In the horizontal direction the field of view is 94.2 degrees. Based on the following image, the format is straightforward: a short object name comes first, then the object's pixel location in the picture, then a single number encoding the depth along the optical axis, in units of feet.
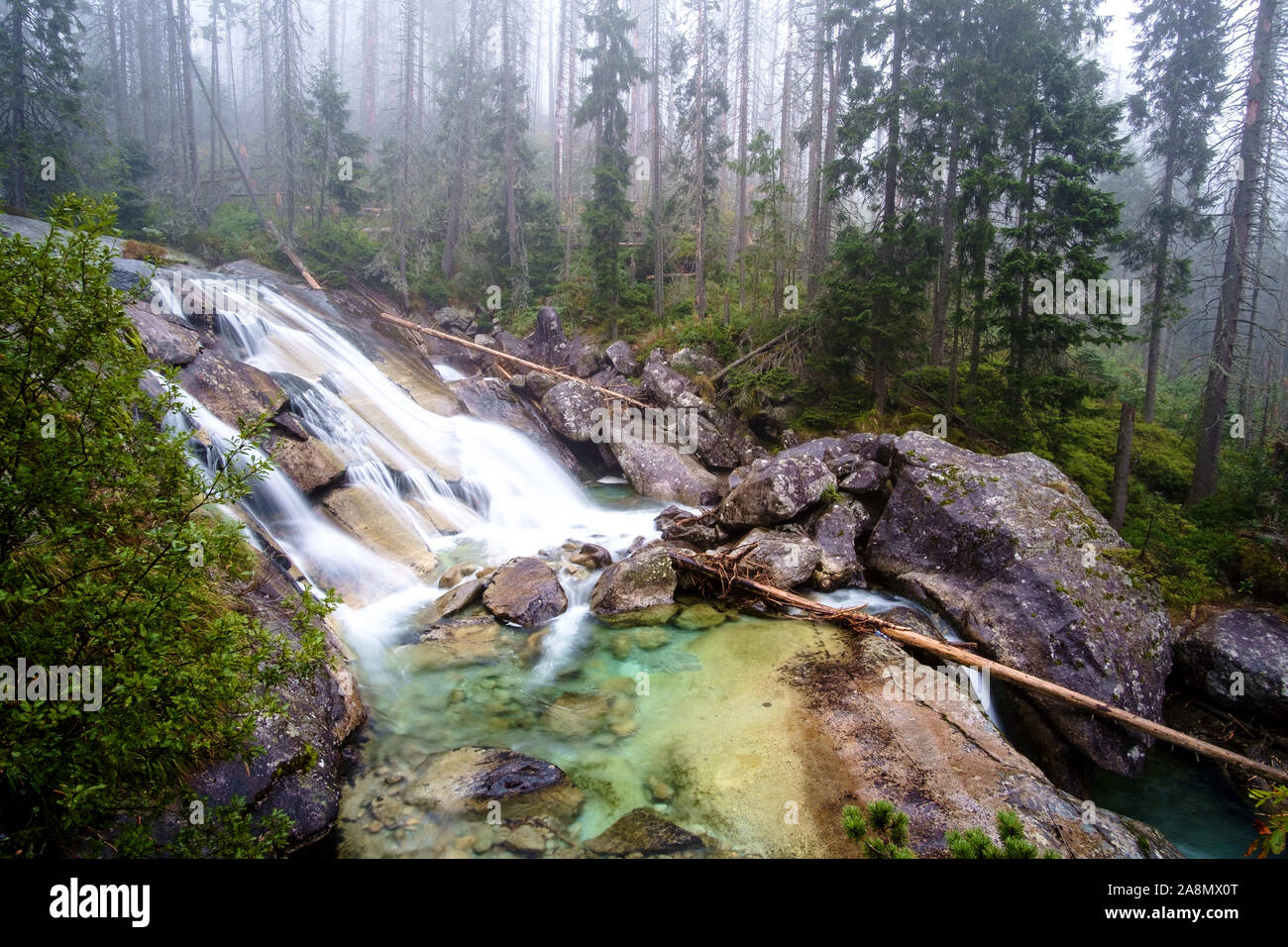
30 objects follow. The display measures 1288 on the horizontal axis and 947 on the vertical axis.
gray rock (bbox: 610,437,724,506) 51.55
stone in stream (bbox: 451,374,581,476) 57.26
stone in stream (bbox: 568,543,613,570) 38.47
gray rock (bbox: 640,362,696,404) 58.44
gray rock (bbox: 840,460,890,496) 40.29
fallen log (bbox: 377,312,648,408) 59.87
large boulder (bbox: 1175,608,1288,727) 26.43
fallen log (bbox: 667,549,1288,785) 22.81
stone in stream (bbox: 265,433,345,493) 37.52
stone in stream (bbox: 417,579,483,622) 32.14
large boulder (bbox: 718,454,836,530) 38.60
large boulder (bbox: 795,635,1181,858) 17.99
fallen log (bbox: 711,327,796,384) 58.44
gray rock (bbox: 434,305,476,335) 75.66
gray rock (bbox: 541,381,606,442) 58.08
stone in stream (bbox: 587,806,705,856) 17.60
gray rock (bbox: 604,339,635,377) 65.10
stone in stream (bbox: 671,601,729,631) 31.58
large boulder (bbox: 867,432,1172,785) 25.72
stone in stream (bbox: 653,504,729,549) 40.73
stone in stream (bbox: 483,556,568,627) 31.89
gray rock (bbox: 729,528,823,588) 34.22
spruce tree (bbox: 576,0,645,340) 71.41
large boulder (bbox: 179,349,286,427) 38.17
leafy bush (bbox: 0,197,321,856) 10.37
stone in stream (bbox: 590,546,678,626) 32.68
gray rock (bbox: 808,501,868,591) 35.22
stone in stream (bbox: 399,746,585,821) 19.24
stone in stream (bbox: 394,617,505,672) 28.14
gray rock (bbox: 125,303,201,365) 37.93
